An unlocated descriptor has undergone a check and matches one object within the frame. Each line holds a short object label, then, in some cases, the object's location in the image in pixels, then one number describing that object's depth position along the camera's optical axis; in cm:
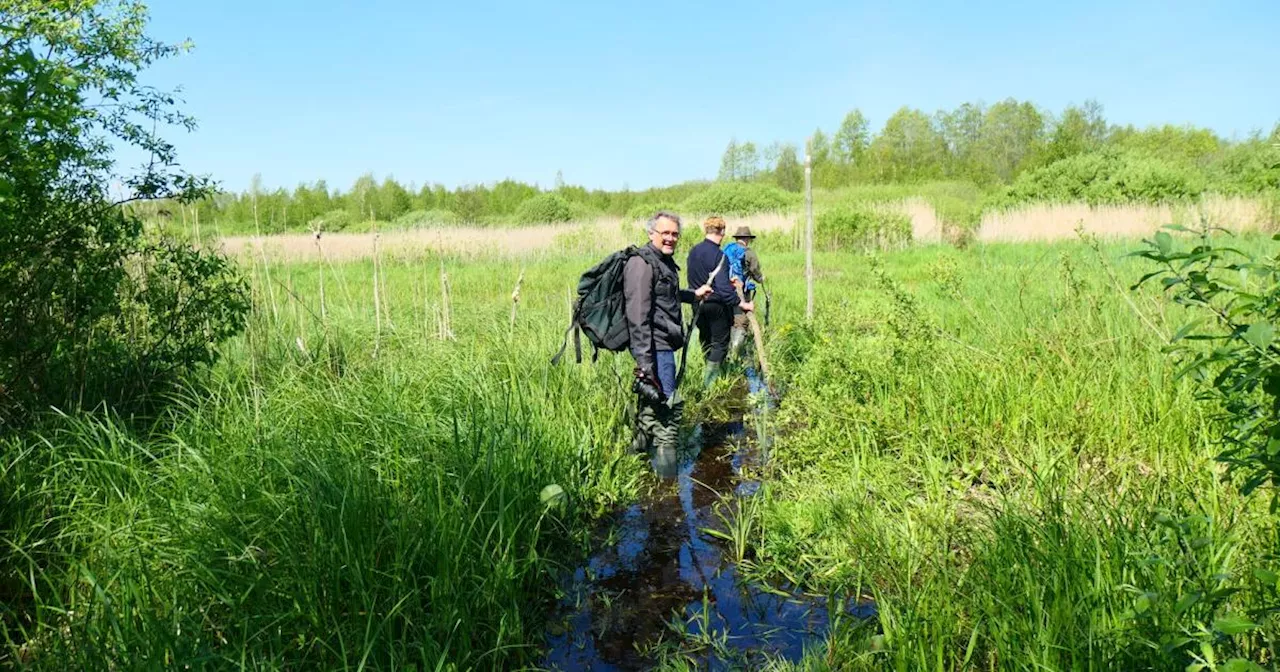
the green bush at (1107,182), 2802
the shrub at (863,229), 2466
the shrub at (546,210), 4407
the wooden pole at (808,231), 854
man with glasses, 535
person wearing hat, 868
